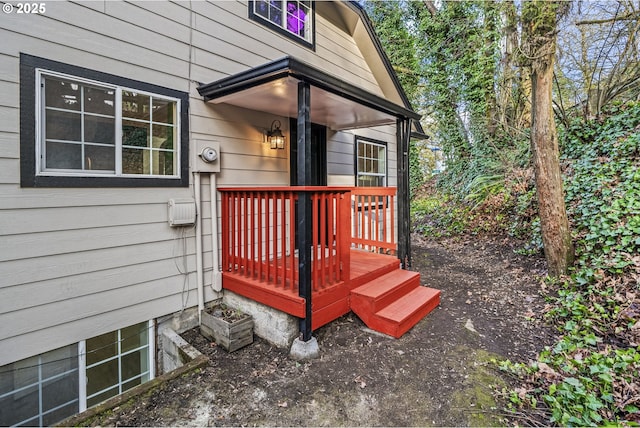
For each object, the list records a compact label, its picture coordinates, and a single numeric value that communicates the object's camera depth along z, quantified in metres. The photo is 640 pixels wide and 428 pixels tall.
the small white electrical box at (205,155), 3.37
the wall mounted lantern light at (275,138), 4.19
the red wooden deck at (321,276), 2.91
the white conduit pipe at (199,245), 3.39
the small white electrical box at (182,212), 3.16
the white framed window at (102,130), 2.51
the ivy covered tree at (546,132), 3.97
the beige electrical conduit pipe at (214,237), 3.54
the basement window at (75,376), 2.43
